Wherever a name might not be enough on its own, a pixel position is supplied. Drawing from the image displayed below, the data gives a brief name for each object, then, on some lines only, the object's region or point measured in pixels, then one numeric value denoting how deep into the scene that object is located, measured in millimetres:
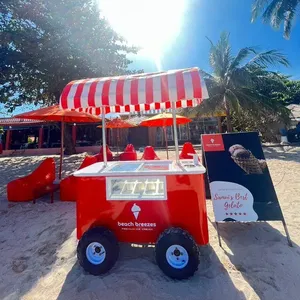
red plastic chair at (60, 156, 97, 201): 5251
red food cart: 2486
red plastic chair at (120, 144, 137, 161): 7320
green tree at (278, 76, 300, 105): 29550
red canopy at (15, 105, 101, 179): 5196
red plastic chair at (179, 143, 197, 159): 6221
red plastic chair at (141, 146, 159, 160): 6480
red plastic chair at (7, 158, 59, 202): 5312
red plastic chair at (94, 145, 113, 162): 6160
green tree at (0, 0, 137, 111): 9263
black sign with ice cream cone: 3156
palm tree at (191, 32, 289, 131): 12719
